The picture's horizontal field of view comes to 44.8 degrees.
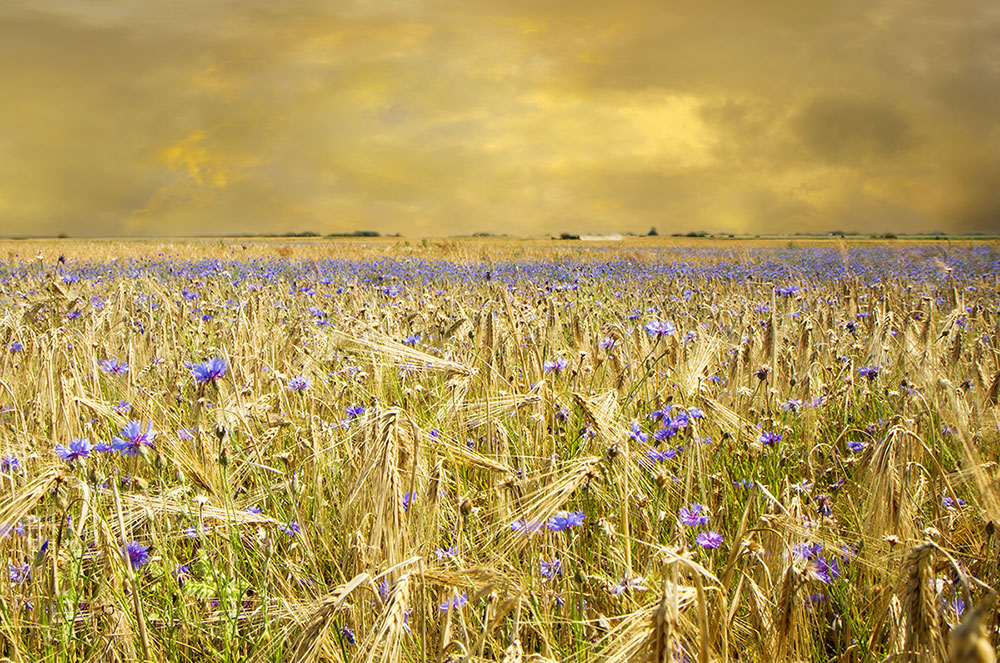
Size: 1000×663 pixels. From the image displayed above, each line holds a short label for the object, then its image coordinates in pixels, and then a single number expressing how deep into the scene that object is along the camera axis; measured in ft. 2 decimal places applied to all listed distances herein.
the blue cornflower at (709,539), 4.43
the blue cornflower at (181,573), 4.60
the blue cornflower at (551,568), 4.46
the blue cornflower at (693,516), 4.55
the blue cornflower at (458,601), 3.99
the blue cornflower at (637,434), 4.83
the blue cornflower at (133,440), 4.33
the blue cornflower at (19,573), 4.44
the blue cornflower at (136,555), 4.50
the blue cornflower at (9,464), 4.67
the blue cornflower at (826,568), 4.47
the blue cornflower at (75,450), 4.31
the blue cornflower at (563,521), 4.32
